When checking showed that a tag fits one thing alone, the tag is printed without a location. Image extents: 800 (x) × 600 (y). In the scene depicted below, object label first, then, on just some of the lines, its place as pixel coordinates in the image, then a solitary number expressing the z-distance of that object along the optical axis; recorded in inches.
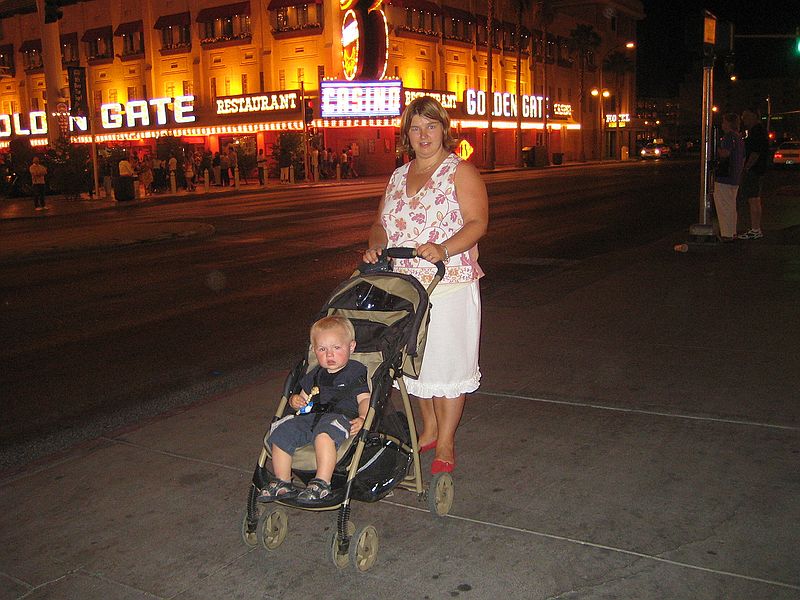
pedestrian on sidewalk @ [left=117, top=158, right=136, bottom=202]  1189.1
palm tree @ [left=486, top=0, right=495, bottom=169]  2139.5
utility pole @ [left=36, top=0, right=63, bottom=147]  1424.7
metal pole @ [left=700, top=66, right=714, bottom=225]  487.5
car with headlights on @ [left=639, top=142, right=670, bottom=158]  2662.4
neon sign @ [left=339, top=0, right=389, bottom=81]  1774.1
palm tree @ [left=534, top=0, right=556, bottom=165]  2600.1
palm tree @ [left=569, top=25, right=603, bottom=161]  2861.7
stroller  136.6
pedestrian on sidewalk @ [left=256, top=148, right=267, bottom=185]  1590.8
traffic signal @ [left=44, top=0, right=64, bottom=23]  772.0
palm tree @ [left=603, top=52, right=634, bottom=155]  3297.2
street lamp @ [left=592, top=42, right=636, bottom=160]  3157.0
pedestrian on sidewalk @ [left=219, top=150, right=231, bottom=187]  1600.6
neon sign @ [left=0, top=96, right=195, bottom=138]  2161.7
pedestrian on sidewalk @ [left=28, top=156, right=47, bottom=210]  1061.8
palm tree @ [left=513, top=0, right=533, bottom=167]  2357.3
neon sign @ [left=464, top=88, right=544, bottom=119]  2210.9
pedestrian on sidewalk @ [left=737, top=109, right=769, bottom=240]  489.7
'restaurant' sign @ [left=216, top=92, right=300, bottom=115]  1900.8
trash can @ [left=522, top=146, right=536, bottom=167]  2313.0
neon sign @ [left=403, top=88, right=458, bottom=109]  1938.0
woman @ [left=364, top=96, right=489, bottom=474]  165.6
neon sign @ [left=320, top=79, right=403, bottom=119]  1788.9
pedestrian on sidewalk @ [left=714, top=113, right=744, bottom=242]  478.0
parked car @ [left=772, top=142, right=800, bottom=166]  1667.1
